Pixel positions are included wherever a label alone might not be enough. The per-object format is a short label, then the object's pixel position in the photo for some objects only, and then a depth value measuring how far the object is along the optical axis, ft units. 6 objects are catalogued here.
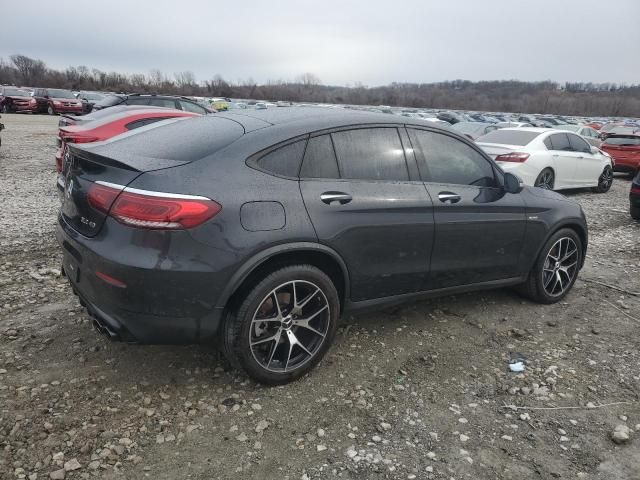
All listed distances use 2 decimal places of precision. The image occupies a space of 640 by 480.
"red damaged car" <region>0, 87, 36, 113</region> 100.32
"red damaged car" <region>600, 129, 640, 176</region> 47.83
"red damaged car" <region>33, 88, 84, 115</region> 102.20
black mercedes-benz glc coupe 8.68
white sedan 33.04
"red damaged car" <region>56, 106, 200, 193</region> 23.08
